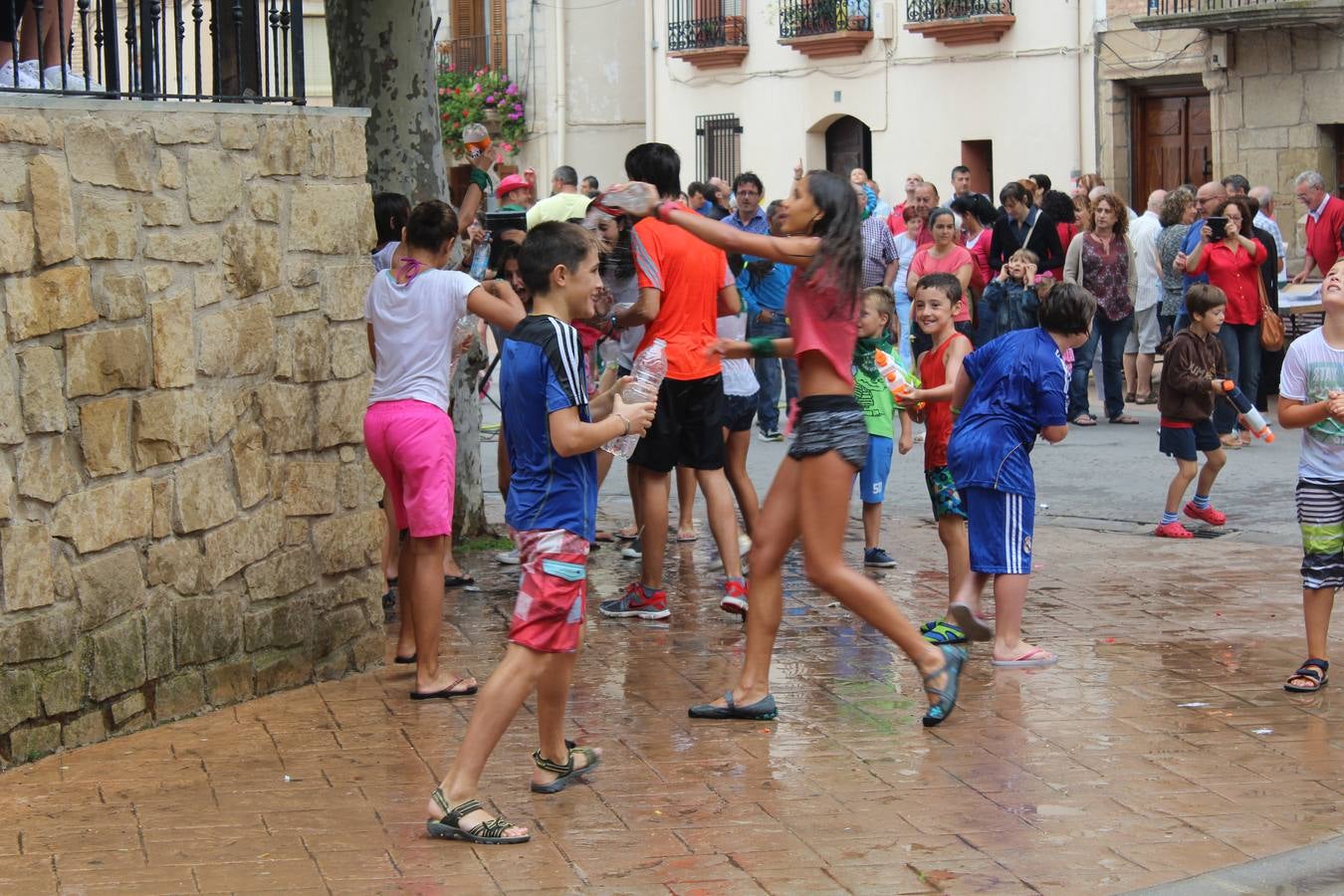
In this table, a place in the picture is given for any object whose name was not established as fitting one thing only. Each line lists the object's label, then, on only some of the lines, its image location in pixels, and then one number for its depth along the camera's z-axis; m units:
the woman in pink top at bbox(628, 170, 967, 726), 6.29
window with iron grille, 30.62
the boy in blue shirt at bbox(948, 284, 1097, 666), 7.26
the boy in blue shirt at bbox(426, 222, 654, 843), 5.33
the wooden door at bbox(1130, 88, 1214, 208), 23.91
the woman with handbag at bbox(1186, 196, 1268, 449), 14.49
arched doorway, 29.19
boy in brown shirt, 10.38
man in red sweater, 16.27
